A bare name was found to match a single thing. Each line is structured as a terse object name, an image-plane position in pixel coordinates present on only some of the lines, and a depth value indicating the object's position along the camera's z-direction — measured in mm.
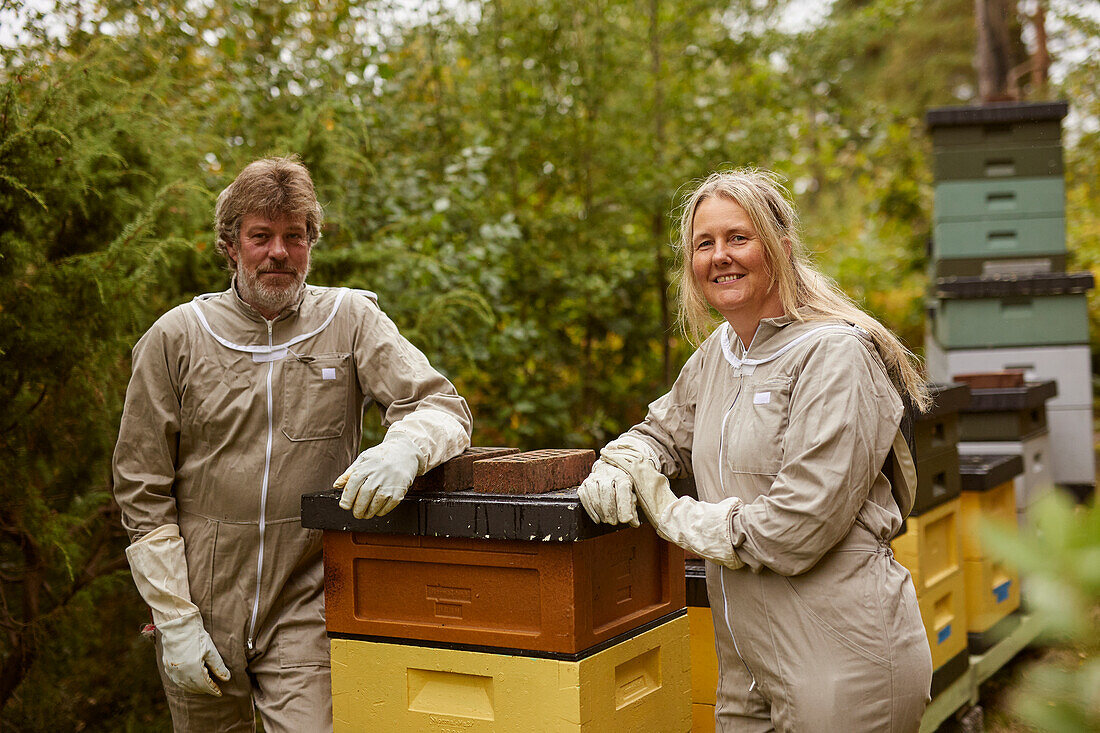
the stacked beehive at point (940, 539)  3426
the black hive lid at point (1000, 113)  5820
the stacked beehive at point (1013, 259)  5852
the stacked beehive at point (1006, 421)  4863
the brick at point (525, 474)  2143
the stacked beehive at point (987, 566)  4109
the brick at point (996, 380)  4949
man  2479
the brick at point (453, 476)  2281
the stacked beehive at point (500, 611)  1995
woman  1935
